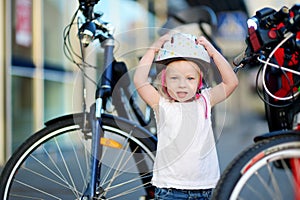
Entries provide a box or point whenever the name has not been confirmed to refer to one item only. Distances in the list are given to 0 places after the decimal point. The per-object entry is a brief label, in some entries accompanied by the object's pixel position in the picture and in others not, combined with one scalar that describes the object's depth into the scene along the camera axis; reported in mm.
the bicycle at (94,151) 3262
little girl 2934
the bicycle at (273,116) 2229
